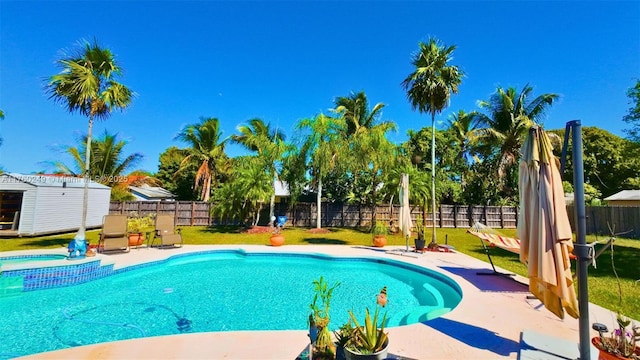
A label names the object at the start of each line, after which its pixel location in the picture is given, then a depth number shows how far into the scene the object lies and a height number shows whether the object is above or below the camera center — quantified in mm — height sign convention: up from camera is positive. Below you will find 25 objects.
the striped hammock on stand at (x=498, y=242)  6358 -683
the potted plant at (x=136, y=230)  10617 -1005
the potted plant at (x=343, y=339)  2664 -1242
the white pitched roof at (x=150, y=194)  23219 +991
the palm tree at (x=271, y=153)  16266 +3172
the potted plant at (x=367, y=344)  2510 -1241
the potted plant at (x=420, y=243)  10242 -1150
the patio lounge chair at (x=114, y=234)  9102 -965
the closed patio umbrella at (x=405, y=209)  10797 +70
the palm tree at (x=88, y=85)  9273 +4004
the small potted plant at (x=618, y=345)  2583 -1222
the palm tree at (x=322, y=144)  15750 +3680
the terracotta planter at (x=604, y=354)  2566 -1285
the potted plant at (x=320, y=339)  2695 -1272
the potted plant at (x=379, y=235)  11586 -1043
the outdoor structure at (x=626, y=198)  20858 +1286
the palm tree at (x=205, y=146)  22781 +4928
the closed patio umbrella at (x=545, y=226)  3055 -142
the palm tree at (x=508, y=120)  19734 +6683
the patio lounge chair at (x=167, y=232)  10305 -1010
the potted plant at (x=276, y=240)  11633 -1319
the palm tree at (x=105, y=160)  20062 +3302
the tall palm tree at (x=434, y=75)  12750 +6201
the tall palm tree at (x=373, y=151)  16062 +3364
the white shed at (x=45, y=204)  12992 -50
